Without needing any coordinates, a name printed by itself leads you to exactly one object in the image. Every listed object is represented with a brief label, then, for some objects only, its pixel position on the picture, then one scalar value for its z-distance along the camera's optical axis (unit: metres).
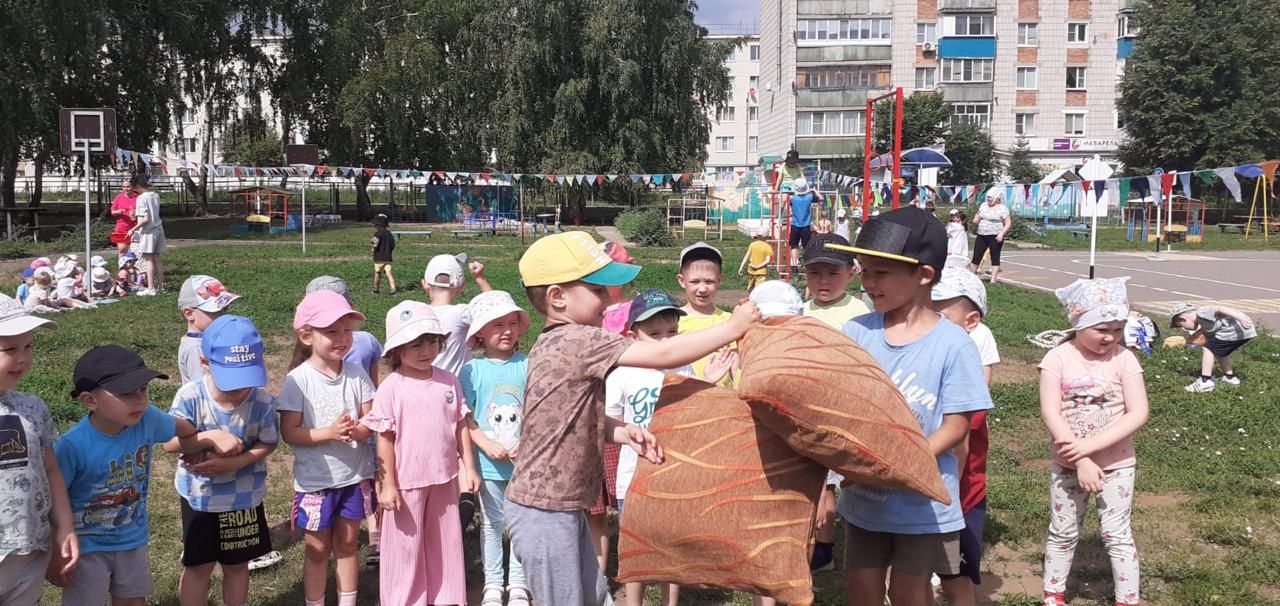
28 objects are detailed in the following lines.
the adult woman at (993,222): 16.22
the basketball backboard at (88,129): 13.87
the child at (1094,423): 3.82
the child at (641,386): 4.08
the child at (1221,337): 8.49
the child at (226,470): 3.68
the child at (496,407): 4.21
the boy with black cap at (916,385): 2.88
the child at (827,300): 4.43
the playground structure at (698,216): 31.16
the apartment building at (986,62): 54.84
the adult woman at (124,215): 14.05
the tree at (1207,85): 42.34
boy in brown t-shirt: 2.83
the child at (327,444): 3.91
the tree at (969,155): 51.31
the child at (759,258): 13.63
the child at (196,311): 4.68
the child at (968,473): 3.46
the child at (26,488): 3.02
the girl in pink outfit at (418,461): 3.87
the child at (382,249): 14.73
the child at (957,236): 16.48
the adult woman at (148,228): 13.59
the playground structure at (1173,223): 30.22
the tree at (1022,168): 51.94
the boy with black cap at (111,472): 3.31
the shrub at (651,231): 27.23
